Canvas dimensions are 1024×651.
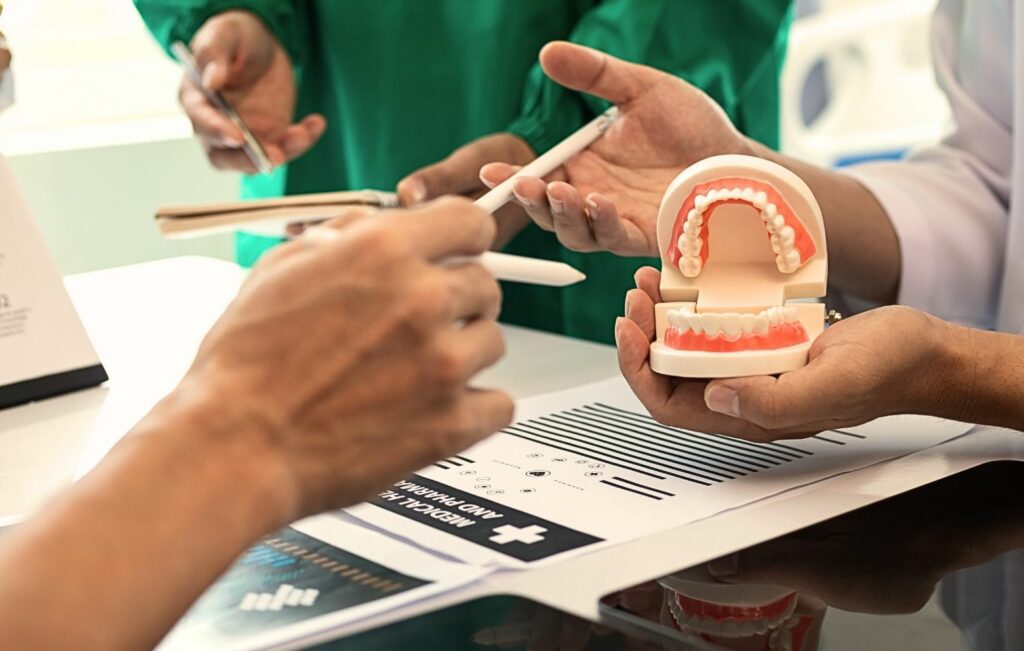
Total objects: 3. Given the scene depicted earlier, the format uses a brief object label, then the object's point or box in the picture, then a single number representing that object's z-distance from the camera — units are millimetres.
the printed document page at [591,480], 871
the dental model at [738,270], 959
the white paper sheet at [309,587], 736
